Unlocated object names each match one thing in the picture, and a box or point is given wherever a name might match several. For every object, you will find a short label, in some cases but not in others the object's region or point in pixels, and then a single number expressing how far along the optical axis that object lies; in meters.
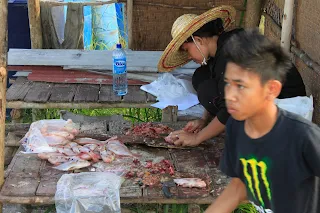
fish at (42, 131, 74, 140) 4.25
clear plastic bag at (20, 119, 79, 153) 4.13
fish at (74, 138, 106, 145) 4.23
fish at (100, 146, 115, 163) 3.95
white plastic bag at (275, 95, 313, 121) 3.66
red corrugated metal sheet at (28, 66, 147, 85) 5.59
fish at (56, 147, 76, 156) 4.02
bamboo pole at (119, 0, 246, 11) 6.52
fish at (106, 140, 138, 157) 4.05
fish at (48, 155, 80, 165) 3.90
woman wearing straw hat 3.83
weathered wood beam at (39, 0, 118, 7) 6.55
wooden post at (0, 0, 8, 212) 3.49
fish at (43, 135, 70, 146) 4.16
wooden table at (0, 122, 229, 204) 3.45
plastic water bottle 5.19
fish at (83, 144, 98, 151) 4.10
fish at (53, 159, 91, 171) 3.82
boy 2.10
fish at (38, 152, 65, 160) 3.96
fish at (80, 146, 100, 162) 3.96
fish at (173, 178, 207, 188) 3.57
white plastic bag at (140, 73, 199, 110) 5.11
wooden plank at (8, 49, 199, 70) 5.84
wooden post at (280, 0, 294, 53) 4.50
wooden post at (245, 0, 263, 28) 6.24
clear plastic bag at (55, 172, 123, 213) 3.44
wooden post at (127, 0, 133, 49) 6.51
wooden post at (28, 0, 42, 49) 6.52
